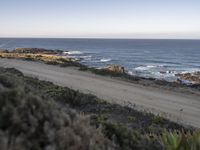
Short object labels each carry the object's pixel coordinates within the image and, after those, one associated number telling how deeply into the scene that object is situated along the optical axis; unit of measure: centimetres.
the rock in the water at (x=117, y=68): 1731
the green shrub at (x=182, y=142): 270
